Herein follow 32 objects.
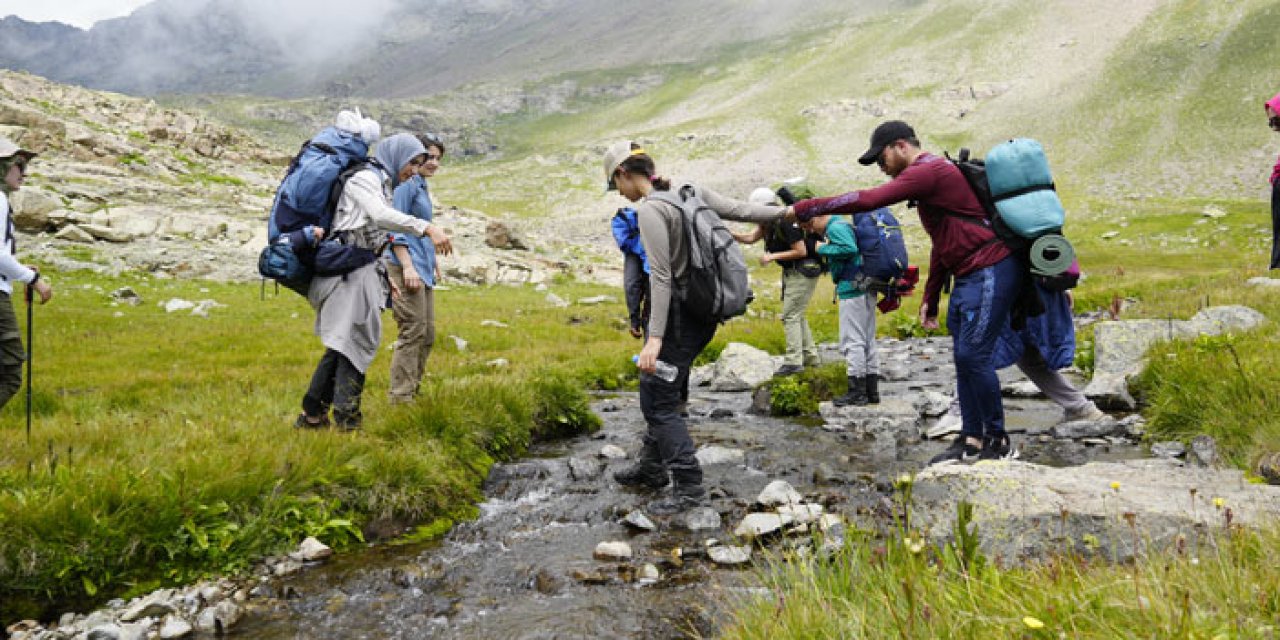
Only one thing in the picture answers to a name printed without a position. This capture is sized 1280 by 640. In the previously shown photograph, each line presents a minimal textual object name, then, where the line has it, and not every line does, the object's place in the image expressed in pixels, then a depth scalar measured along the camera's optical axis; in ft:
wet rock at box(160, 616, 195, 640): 14.11
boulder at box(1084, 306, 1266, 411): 32.39
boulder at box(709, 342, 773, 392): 41.42
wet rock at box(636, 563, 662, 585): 15.71
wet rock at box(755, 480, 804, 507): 19.40
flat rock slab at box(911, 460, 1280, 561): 12.32
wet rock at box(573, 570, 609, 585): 15.81
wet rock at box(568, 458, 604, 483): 23.91
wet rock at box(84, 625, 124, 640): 13.76
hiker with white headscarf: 22.43
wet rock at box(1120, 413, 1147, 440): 24.71
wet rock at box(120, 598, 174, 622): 14.55
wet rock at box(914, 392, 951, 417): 31.37
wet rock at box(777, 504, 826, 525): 17.66
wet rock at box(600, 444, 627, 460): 26.25
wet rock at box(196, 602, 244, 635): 14.40
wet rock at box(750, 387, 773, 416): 34.01
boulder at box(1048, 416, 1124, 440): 25.22
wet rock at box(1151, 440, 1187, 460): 21.74
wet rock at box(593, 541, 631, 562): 17.06
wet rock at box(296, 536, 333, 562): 17.30
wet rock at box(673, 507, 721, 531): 18.74
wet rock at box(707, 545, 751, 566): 16.29
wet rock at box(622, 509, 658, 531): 18.84
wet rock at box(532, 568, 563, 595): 15.52
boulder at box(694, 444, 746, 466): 25.00
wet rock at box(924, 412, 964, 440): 26.99
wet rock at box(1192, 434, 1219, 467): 19.68
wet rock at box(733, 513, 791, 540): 17.26
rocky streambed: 13.57
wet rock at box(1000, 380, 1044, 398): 34.60
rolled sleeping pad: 20.07
